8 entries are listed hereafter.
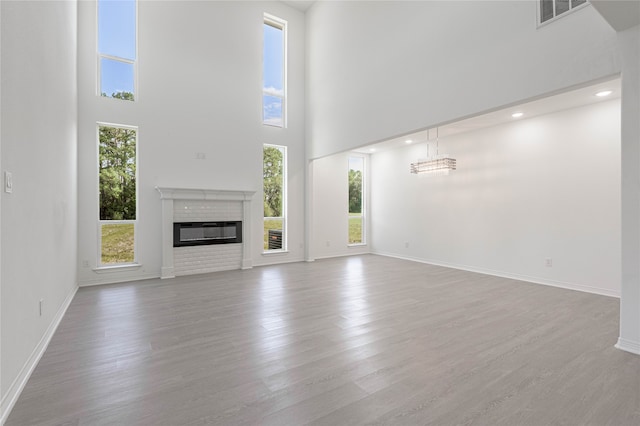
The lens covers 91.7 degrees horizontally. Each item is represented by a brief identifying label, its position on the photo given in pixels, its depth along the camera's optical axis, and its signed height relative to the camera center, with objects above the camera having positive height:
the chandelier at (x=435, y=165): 5.38 +0.84
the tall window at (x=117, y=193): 5.30 +0.36
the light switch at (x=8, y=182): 1.88 +0.20
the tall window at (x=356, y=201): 8.45 +0.31
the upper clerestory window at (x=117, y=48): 5.31 +2.89
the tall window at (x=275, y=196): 7.04 +0.39
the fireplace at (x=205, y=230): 5.66 -0.33
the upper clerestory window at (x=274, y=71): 7.10 +3.31
